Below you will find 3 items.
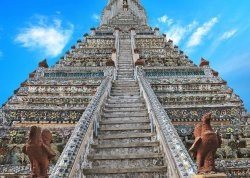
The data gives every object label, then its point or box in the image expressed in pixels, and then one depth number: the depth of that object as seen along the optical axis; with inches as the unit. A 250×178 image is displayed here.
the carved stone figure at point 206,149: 104.5
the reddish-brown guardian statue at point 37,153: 100.6
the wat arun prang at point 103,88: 177.9
